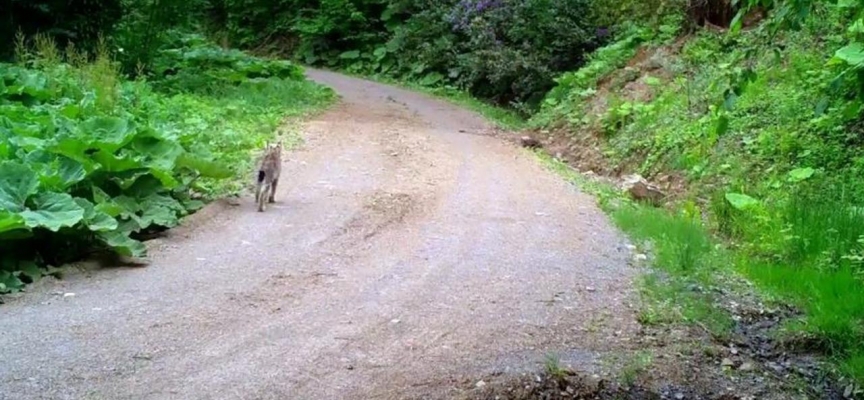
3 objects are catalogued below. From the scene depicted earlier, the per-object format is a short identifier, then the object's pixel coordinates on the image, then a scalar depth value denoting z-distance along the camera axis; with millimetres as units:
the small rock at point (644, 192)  11273
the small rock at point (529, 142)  16062
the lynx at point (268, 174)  9422
